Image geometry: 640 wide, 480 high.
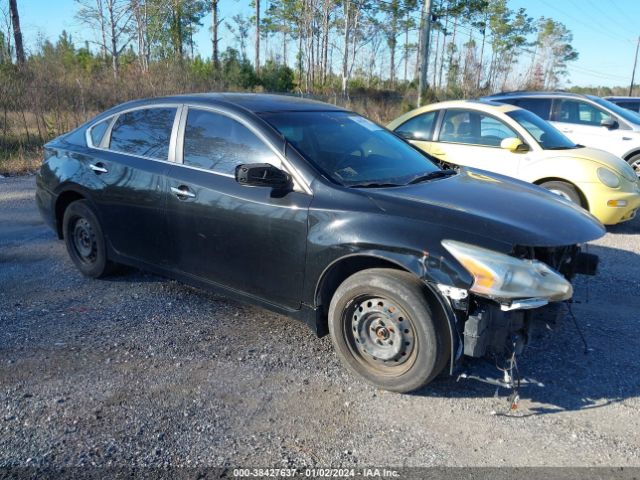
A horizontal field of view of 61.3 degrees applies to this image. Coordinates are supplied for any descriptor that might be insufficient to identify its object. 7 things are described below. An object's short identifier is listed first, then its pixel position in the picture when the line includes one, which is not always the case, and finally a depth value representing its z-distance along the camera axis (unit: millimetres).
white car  9289
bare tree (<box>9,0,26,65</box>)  19281
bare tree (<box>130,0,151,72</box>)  27312
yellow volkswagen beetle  6574
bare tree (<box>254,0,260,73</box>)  40409
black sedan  2912
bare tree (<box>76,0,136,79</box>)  26250
